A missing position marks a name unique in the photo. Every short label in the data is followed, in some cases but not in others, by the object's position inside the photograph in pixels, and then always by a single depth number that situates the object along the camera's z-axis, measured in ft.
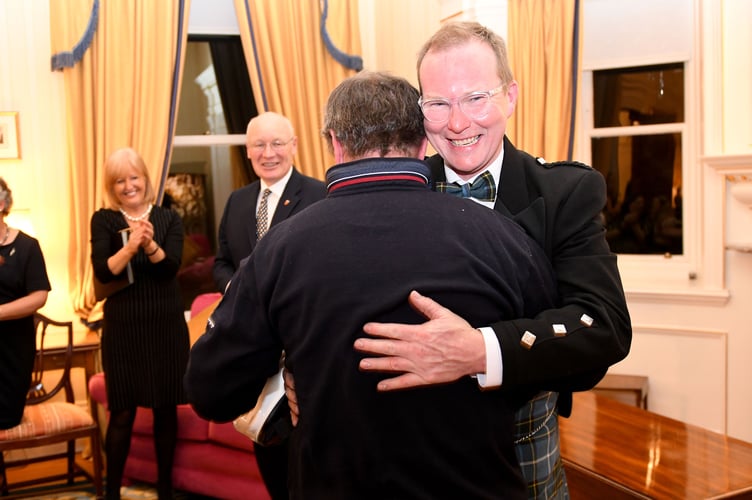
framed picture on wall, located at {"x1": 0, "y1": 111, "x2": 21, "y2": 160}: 15.79
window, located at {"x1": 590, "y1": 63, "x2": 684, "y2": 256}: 15.69
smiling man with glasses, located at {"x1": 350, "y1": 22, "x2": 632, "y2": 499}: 4.27
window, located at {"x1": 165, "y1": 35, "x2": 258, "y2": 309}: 17.99
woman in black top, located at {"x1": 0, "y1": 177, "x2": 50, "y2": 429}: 10.80
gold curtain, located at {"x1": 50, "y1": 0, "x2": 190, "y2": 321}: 15.94
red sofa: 12.36
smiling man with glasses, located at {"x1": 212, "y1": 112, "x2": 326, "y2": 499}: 10.43
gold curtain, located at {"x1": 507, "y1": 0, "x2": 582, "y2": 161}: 15.35
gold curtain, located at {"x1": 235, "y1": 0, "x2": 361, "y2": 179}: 17.15
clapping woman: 11.48
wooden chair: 12.33
